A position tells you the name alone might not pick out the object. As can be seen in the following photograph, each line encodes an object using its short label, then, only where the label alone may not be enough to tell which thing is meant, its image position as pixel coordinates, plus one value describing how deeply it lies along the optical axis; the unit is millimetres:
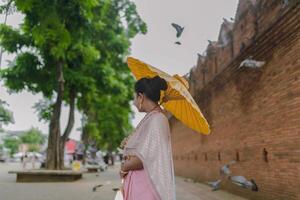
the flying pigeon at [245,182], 8141
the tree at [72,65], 18031
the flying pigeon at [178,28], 7975
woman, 2779
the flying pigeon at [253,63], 8789
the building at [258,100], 7285
